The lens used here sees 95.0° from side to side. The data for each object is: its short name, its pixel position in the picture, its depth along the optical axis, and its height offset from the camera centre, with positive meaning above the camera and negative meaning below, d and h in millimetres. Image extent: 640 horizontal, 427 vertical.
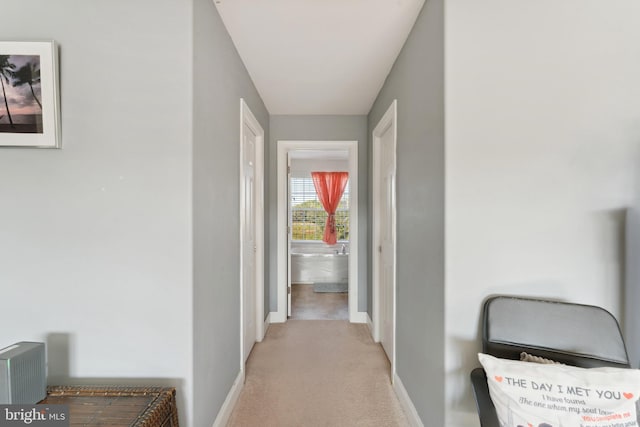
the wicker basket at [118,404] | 1057 -749
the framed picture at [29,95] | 1273 +510
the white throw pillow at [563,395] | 903 -590
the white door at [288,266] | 3647 -687
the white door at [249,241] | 2455 -274
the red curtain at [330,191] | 5980 +412
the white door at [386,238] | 2479 -250
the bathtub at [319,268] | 5152 -1004
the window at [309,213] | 6121 -42
